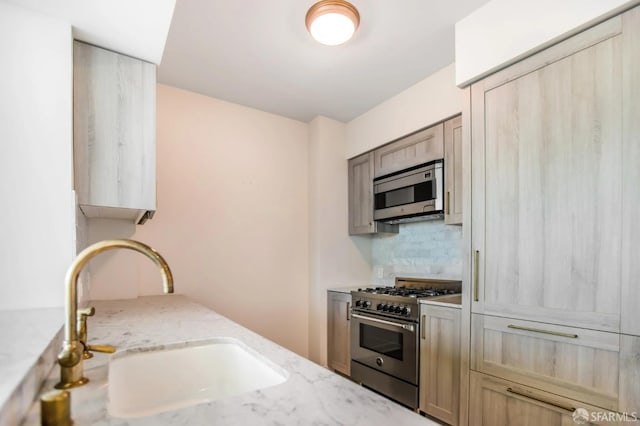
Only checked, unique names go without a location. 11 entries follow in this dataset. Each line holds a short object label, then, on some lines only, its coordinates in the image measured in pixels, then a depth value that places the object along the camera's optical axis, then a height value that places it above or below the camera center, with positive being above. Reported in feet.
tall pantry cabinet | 4.48 -0.33
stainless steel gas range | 7.51 -3.10
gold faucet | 2.28 -0.56
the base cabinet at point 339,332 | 9.50 -3.61
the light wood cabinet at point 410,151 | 8.38 +1.65
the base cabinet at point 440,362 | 6.55 -3.15
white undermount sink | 3.23 -1.73
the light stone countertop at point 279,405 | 2.03 -1.31
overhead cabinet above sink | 5.38 +1.37
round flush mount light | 5.74 +3.42
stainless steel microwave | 8.36 +0.47
